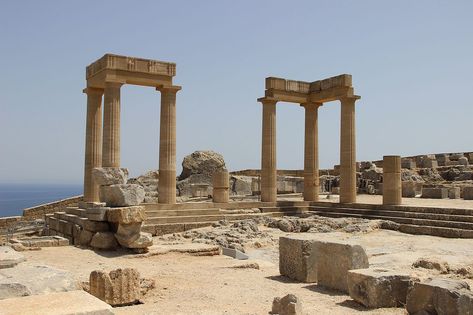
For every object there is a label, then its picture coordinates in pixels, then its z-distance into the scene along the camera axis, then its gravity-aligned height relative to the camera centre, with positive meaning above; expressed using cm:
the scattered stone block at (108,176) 1392 +7
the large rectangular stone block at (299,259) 934 -163
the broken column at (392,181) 2108 -3
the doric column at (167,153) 2125 +119
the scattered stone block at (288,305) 646 -178
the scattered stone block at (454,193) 2675 -70
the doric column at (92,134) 2078 +199
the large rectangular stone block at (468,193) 2569 -67
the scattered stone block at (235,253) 1312 -213
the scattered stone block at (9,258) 711 -130
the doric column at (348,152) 2331 +142
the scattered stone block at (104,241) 1323 -179
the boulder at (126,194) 1312 -45
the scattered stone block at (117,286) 759 -178
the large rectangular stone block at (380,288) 722 -170
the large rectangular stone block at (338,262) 857 -155
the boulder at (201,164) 3284 +108
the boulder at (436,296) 614 -160
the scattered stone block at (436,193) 2731 -73
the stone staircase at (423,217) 1675 -151
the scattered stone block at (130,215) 1270 -100
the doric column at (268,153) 2459 +142
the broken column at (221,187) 2295 -39
